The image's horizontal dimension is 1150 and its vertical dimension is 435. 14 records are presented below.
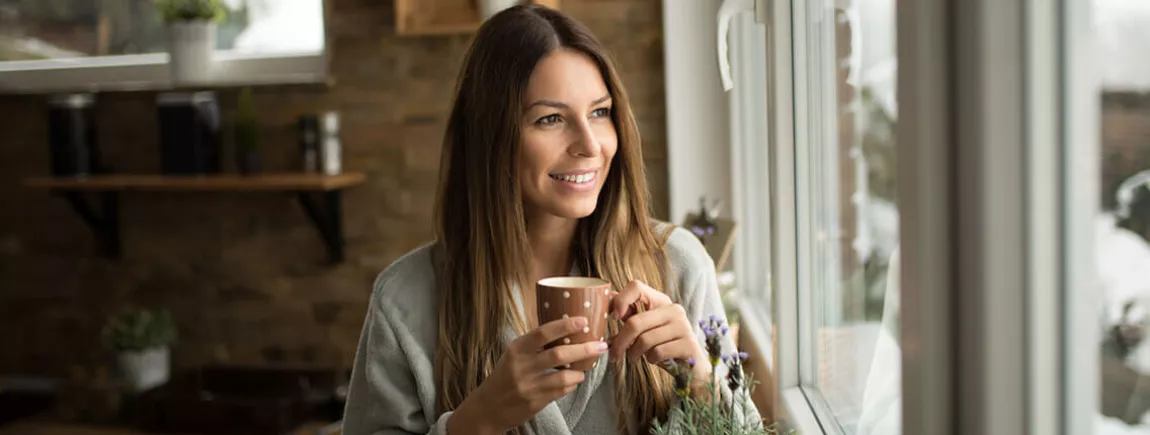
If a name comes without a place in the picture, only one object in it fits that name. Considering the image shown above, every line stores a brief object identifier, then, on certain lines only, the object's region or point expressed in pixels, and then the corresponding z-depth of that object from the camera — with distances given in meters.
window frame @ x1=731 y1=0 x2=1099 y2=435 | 0.68
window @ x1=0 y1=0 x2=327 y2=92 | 3.22
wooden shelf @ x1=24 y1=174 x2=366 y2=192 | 3.01
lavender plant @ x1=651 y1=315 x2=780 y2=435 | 1.02
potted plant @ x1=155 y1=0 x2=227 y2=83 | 3.09
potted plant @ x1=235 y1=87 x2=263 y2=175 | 3.07
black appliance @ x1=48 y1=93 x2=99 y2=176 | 3.24
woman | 1.14
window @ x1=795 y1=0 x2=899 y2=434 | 1.10
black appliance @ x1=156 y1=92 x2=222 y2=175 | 3.13
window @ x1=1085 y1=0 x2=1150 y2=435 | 0.60
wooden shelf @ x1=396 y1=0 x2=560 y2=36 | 2.83
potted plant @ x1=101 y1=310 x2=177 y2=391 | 3.20
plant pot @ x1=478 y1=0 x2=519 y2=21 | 2.71
